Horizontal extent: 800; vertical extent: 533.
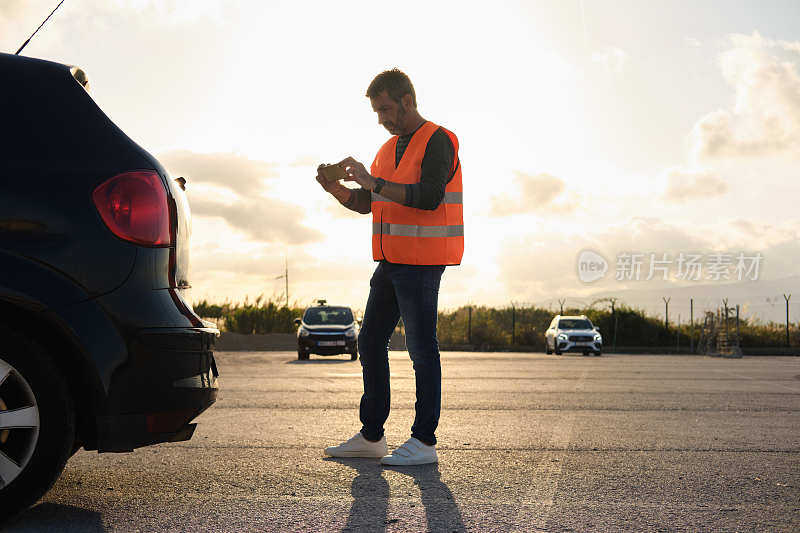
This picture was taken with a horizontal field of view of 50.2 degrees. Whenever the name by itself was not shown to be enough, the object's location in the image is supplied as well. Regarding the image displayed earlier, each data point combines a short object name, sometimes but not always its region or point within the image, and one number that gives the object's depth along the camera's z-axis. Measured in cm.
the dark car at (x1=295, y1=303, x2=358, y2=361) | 2078
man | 480
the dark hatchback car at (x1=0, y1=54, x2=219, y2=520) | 328
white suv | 2647
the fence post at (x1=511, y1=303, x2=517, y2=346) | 3404
